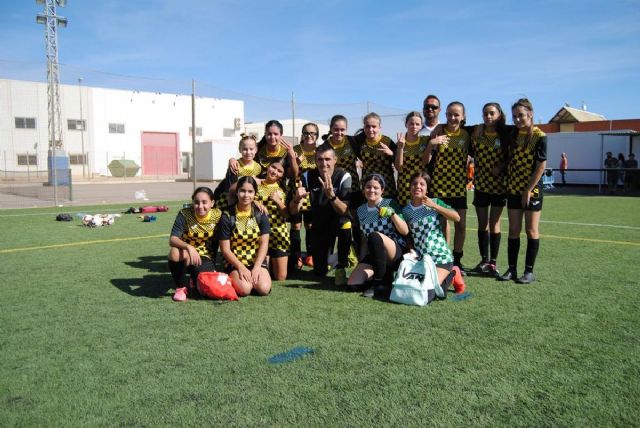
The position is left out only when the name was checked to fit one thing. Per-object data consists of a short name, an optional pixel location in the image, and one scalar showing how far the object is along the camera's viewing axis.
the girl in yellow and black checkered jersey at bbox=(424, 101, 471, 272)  5.53
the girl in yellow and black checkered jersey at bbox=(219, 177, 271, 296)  4.87
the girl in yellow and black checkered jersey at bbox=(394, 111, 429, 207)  5.53
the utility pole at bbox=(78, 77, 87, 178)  35.91
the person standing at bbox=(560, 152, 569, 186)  24.97
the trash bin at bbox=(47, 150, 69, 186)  15.48
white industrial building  34.00
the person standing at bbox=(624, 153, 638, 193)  20.61
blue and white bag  4.51
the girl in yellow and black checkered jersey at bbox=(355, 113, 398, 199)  5.61
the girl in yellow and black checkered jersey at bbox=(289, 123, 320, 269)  6.02
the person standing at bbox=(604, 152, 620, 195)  20.41
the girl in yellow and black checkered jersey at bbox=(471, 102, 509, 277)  5.49
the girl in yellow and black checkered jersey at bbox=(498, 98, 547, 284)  5.18
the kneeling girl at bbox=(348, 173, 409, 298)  4.89
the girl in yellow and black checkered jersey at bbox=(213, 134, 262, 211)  5.66
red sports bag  4.71
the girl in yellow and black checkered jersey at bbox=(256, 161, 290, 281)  5.56
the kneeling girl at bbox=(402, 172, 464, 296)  4.94
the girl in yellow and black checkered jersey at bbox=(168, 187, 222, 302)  4.84
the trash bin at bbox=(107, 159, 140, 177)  36.78
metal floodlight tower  27.08
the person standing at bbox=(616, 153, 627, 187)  22.20
